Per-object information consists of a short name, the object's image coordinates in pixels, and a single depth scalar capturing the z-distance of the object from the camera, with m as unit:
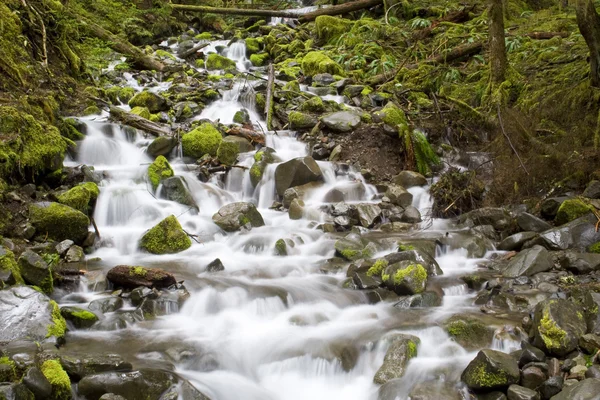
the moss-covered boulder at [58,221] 6.58
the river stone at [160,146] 9.87
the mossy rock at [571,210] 7.18
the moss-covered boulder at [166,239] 7.28
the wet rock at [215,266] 6.76
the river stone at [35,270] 5.36
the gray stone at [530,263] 6.16
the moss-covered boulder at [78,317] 5.03
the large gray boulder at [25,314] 4.42
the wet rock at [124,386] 3.86
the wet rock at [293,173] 9.41
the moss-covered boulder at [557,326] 4.30
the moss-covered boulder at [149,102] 11.91
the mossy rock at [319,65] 15.26
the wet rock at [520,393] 3.82
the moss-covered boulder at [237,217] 8.19
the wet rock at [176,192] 8.61
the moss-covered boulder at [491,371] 4.01
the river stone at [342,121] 10.75
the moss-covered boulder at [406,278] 5.93
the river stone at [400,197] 9.09
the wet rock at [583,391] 3.53
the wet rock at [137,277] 5.90
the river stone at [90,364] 3.97
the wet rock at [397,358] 4.54
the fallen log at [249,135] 10.84
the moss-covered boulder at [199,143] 10.08
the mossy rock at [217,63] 16.88
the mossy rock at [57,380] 3.74
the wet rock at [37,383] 3.58
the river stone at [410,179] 9.58
